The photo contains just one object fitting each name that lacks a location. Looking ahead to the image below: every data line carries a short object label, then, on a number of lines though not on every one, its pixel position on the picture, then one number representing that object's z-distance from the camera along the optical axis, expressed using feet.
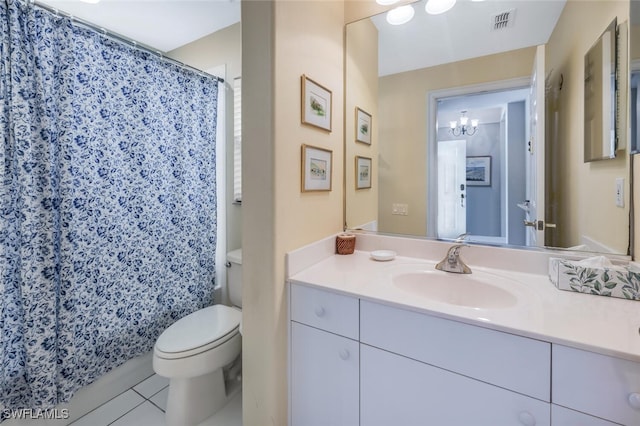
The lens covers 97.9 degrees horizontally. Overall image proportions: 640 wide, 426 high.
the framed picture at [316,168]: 4.05
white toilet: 4.43
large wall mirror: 3.56
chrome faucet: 3.87
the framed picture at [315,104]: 3.96
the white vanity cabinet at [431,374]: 2.16
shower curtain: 4.02
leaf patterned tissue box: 2.96
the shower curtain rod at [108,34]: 4.20
